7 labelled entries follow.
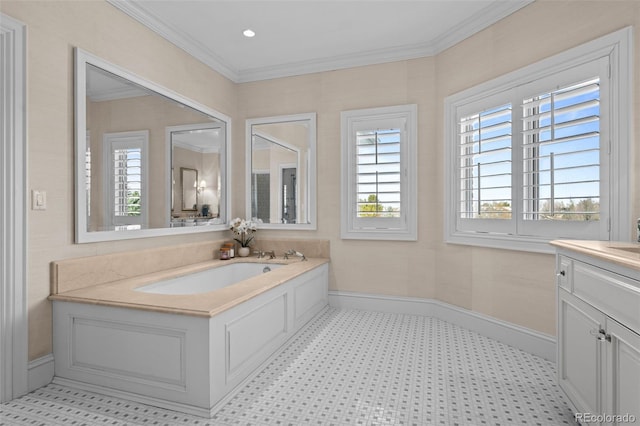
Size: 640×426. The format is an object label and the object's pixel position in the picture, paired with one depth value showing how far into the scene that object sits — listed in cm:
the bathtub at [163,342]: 178
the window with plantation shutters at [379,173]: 345
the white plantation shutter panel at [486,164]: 268
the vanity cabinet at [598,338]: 117
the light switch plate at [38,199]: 198
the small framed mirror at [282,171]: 379
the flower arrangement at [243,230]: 382
